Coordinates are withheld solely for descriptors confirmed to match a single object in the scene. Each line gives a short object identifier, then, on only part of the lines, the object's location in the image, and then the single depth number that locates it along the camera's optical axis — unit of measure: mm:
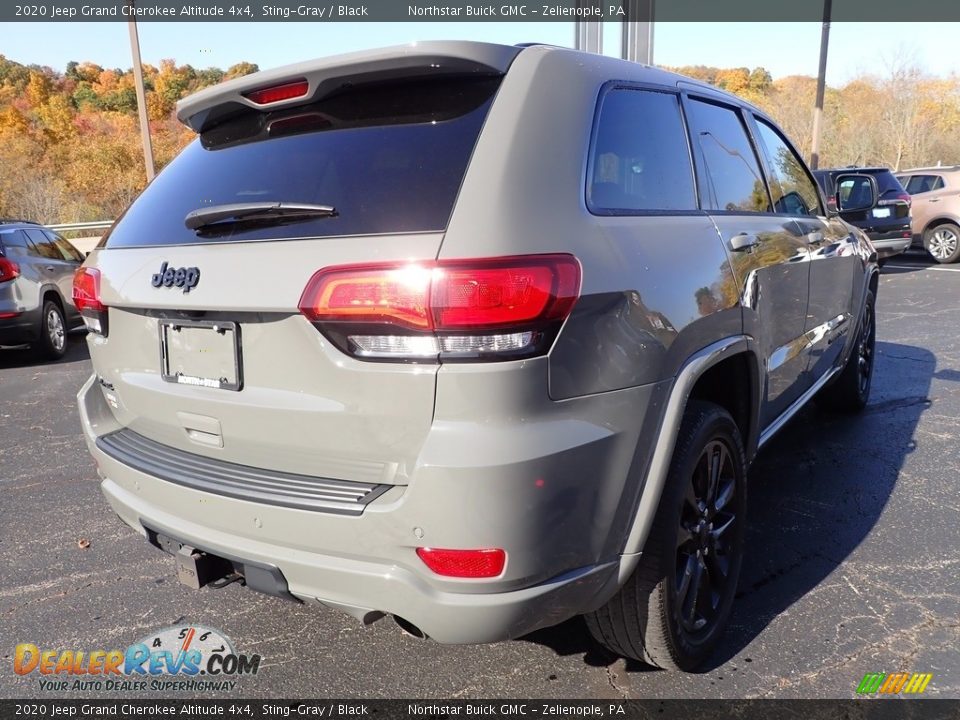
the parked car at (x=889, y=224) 11336
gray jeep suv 1646
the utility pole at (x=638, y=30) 10477
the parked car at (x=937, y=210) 13549
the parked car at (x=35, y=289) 7441
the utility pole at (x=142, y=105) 14484
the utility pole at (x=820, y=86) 20969
